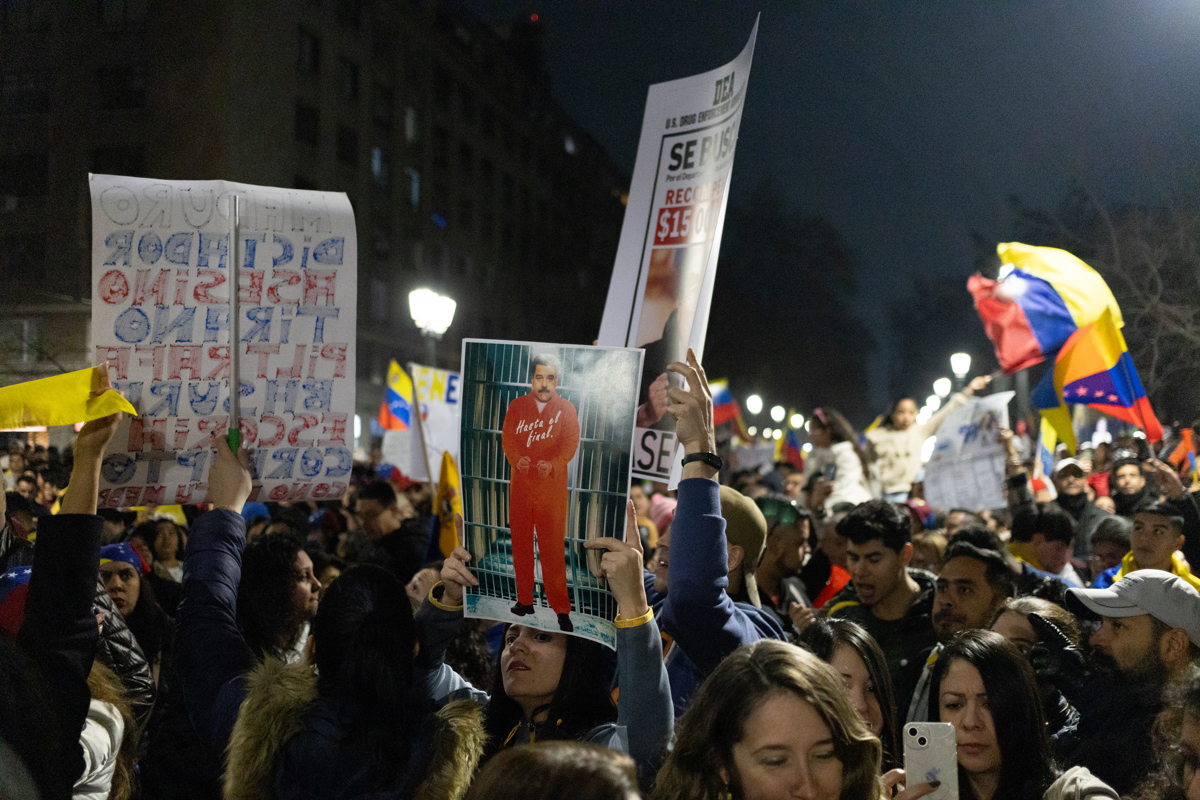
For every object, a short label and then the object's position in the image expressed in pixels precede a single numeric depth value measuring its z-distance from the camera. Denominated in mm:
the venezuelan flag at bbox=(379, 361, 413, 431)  12508
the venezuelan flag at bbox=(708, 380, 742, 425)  15039
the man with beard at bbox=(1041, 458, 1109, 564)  8875
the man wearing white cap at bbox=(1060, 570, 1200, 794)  3090
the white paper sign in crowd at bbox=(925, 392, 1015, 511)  9180
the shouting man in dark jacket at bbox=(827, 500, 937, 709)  4512
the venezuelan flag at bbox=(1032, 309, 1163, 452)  7578
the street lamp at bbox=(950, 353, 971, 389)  16781
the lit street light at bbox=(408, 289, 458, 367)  11297
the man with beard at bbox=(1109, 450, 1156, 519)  8250
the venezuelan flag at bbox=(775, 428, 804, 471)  17078
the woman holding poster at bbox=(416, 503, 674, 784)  2344
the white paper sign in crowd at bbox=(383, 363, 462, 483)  8453
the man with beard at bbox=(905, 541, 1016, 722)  4309
